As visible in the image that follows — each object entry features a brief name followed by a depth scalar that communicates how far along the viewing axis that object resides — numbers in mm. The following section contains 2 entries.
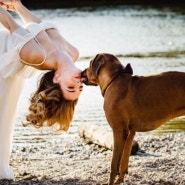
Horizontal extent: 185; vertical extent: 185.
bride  6594
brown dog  6297
